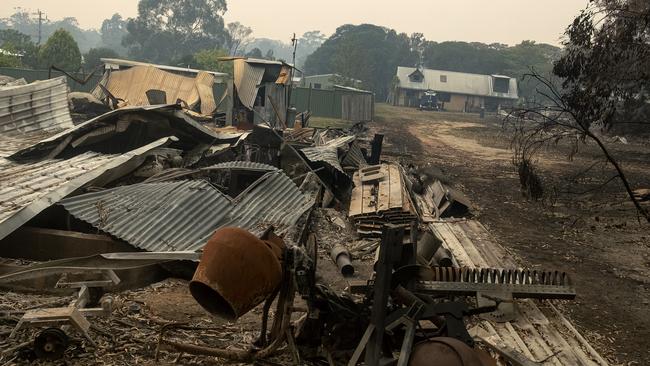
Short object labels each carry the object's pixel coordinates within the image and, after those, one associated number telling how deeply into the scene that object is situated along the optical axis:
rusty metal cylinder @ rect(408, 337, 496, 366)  3.35
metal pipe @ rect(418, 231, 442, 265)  7.42
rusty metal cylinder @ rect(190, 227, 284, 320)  3.80
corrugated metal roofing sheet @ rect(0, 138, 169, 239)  6.43
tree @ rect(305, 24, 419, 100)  61.88
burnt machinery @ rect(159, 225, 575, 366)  3.76
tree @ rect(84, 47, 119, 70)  50.10
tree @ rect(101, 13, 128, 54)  157.23
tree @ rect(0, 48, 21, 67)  35.02
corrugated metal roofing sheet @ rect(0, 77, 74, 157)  12.53
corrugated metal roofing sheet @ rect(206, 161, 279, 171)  9.58
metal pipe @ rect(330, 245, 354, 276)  8.16
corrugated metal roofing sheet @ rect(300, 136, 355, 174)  12.35
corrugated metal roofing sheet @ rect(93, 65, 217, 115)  25.33
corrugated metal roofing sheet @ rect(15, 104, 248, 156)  10.14
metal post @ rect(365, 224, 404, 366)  3.80
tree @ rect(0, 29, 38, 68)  35.69
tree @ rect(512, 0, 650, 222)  10.80
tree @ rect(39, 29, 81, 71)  42.53
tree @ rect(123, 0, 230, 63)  75.31
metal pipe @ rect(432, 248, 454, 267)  7.95
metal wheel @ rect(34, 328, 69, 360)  4.59
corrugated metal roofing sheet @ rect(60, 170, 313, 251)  7.04
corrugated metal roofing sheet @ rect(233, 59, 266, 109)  22.81
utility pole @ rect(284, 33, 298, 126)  25.31
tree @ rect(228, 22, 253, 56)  91.75
